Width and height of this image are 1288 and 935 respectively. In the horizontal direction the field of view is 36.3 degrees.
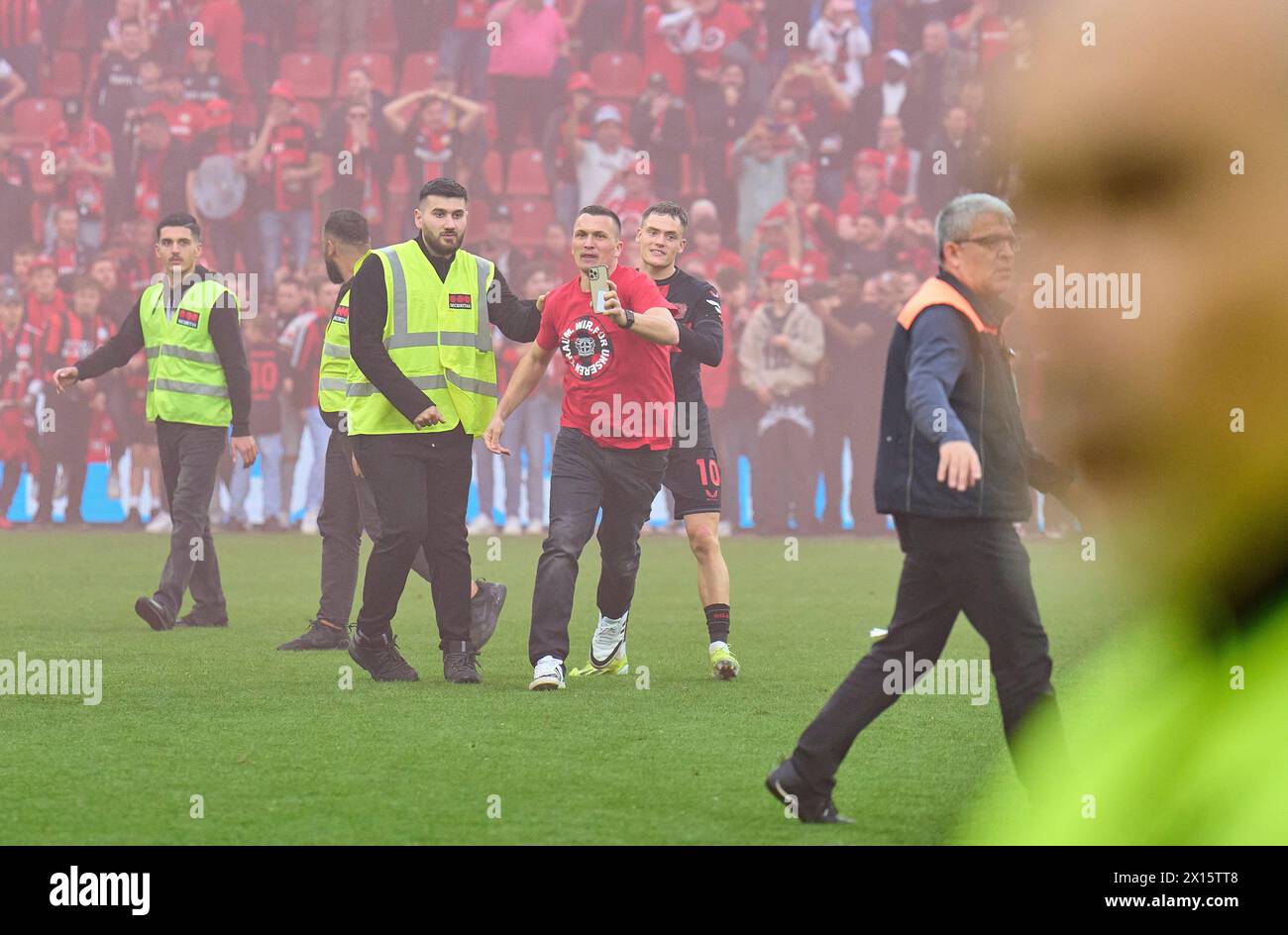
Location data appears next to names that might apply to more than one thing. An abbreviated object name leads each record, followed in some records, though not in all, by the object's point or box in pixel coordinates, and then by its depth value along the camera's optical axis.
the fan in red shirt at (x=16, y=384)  19.61
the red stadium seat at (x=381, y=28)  22.25
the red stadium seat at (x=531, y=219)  20.83
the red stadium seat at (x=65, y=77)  22.02
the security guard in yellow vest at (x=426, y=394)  8.69
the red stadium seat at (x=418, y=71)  21.83
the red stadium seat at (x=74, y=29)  22.08
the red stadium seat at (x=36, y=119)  21.77
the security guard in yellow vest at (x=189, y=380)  11.10
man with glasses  5.57
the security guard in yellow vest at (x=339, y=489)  10.20
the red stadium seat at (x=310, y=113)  21.42
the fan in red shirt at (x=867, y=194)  20.12
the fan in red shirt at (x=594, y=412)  8.61
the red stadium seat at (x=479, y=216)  20.81
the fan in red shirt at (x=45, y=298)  19.91
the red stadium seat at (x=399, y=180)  21.20
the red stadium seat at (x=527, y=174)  21.19
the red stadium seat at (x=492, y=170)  21.20
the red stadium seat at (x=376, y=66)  21.95
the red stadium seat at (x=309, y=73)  21.95
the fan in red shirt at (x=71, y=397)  19.72
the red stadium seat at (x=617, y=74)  21.62
